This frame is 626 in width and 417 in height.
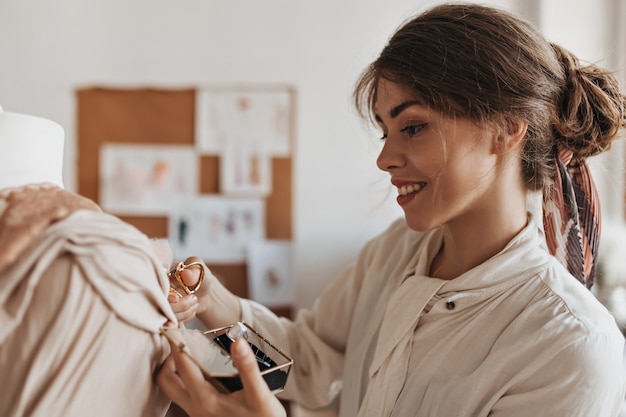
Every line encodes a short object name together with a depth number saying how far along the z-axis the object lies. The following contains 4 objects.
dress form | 0.58
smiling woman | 0.77
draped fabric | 0.51
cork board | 2.03
